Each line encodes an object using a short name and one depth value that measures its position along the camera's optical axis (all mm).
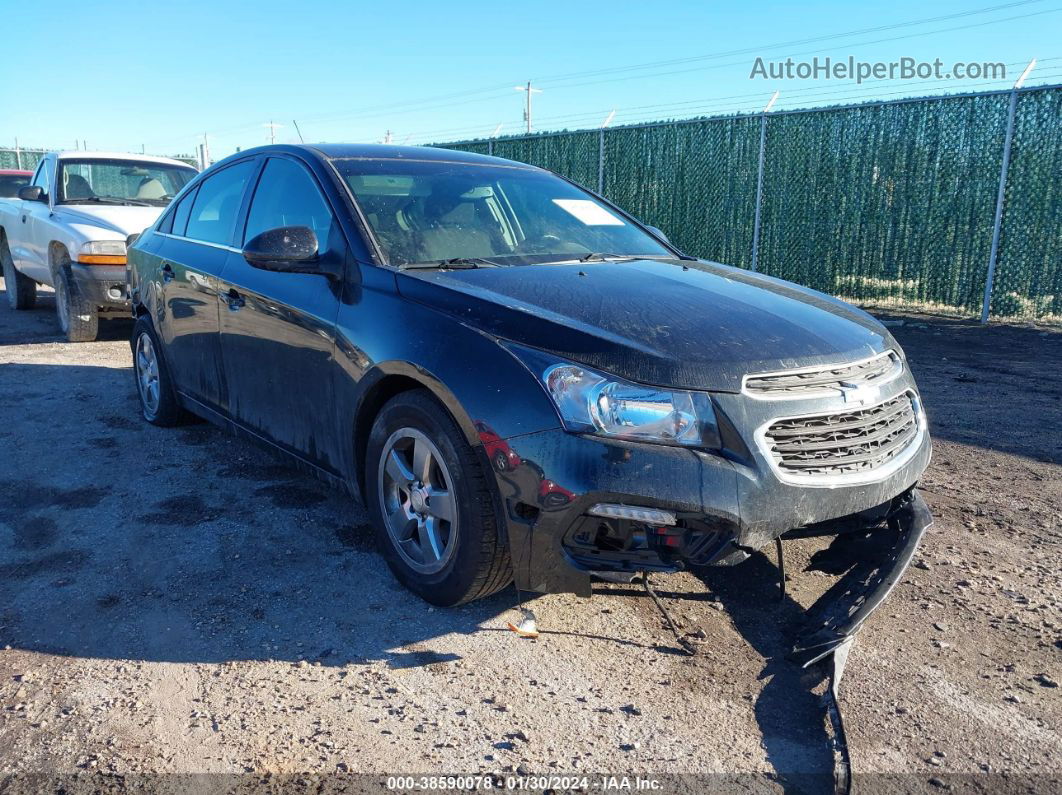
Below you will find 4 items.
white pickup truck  8023
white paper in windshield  4215
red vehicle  12141
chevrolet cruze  2533
